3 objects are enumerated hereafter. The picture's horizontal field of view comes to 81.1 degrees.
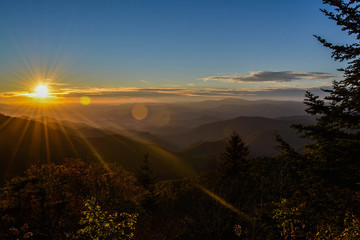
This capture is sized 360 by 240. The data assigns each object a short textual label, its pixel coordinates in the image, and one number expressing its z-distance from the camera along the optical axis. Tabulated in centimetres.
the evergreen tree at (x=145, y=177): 4101
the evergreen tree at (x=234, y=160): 3516
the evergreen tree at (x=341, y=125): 923
